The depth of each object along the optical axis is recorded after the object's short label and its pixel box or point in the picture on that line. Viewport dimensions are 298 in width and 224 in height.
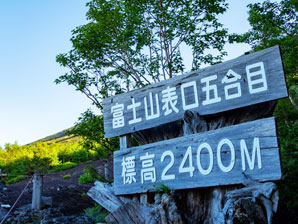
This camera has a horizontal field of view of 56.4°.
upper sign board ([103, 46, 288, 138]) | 2.55
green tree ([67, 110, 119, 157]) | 8.50
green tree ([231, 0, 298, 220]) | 5.43
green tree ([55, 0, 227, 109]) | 8.17
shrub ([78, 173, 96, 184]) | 14.79
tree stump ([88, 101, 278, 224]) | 2.27
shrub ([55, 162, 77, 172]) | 22.47
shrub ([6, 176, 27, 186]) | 19.73
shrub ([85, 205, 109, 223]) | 7.42
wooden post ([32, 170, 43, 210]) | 8.46
